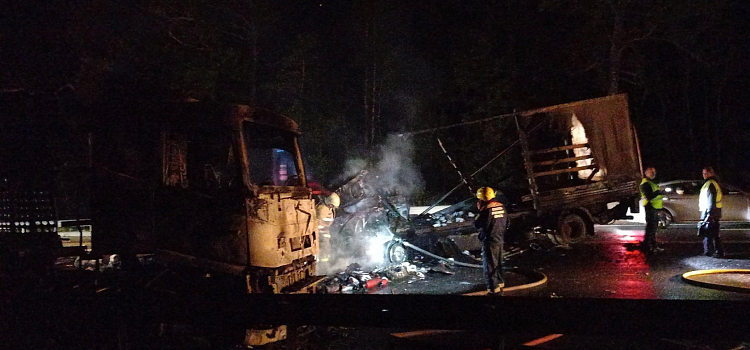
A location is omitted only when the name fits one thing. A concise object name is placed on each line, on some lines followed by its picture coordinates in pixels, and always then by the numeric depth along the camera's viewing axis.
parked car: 14.64
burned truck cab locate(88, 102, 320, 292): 5.03
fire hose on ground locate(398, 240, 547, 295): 8.37
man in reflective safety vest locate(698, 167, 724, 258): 9.82
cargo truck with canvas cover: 11.66
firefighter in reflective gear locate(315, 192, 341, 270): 10.84
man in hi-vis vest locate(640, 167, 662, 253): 10.52
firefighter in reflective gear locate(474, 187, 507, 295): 8.02
